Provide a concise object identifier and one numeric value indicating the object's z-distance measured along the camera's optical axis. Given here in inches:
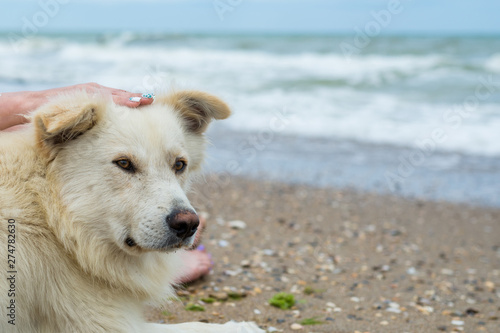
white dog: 105.9
